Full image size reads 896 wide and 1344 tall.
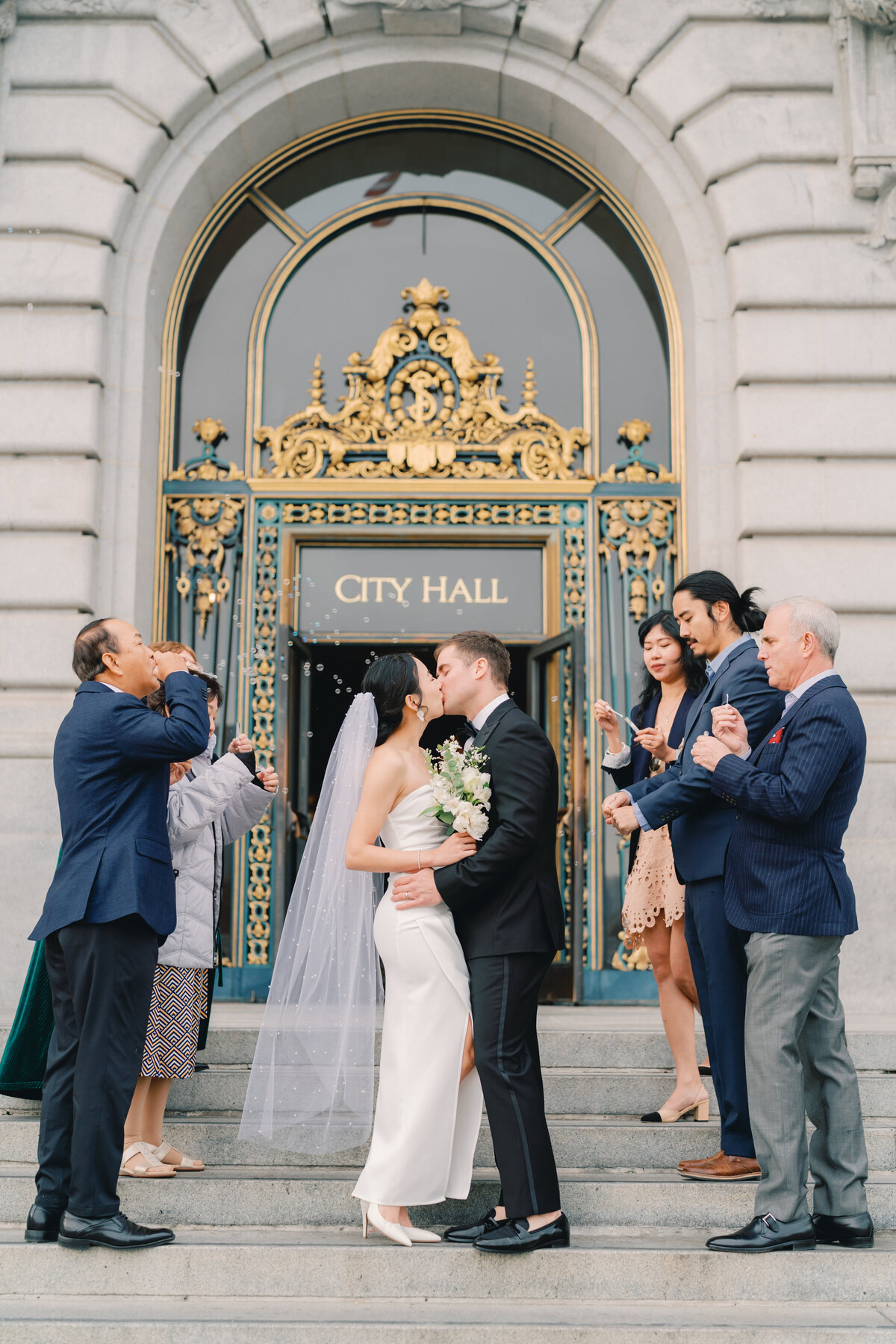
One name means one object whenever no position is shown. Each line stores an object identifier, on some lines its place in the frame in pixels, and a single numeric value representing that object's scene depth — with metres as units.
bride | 4.22
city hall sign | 8.98
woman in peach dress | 5.37
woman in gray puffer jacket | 4.81
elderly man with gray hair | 4.11
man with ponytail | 4.61
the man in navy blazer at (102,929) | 4.14
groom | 4.11
